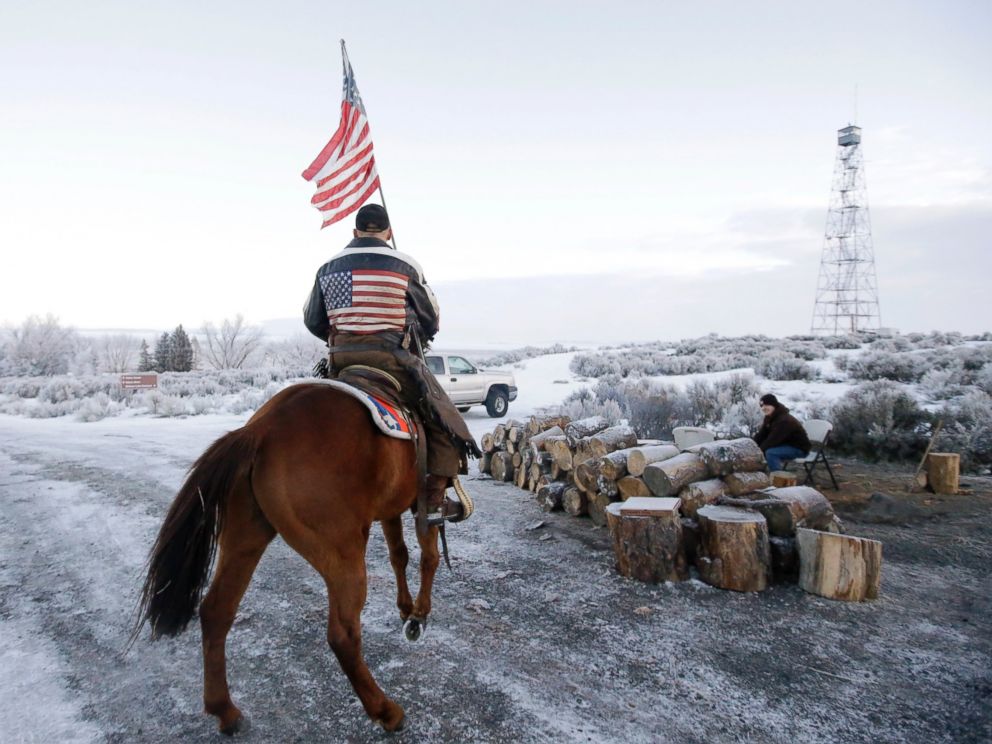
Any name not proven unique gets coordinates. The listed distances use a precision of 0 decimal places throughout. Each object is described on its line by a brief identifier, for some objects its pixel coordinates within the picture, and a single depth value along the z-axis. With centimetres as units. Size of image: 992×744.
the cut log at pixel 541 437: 782
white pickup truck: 1470
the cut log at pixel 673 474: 562
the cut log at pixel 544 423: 831
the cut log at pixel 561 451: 717
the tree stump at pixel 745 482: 581
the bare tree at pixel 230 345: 5020
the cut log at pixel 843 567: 439
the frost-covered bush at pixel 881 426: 941
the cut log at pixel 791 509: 503
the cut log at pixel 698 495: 551
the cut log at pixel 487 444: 915
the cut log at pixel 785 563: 484
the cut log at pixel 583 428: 710
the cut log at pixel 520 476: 813
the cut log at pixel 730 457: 591
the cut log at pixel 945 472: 723
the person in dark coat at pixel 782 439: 748
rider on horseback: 343
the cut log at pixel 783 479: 692
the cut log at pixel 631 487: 589
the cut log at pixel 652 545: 478
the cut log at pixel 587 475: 643
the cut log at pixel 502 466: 861
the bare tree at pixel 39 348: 4134
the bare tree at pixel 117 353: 5098
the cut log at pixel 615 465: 616
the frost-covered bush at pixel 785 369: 1620
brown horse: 271
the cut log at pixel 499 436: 897
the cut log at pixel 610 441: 667
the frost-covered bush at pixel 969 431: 875
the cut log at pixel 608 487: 622
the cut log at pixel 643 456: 602
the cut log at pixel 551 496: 696
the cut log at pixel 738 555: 462
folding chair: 764
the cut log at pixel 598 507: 632
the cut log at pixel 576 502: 671
